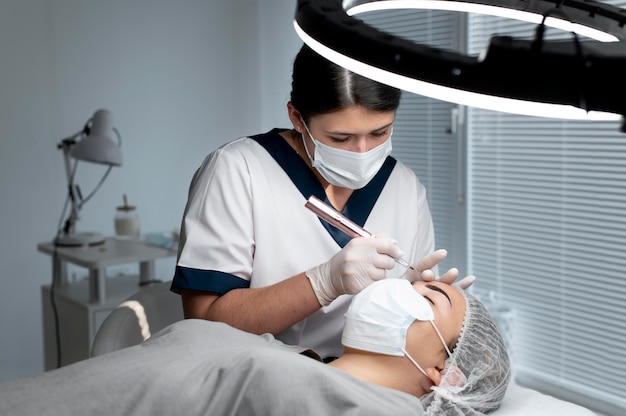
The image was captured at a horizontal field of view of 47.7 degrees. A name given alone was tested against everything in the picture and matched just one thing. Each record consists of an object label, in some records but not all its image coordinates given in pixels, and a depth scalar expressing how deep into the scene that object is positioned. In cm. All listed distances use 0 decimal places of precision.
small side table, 255
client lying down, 105
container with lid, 303
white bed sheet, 123
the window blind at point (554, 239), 259
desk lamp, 269
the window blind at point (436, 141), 321
